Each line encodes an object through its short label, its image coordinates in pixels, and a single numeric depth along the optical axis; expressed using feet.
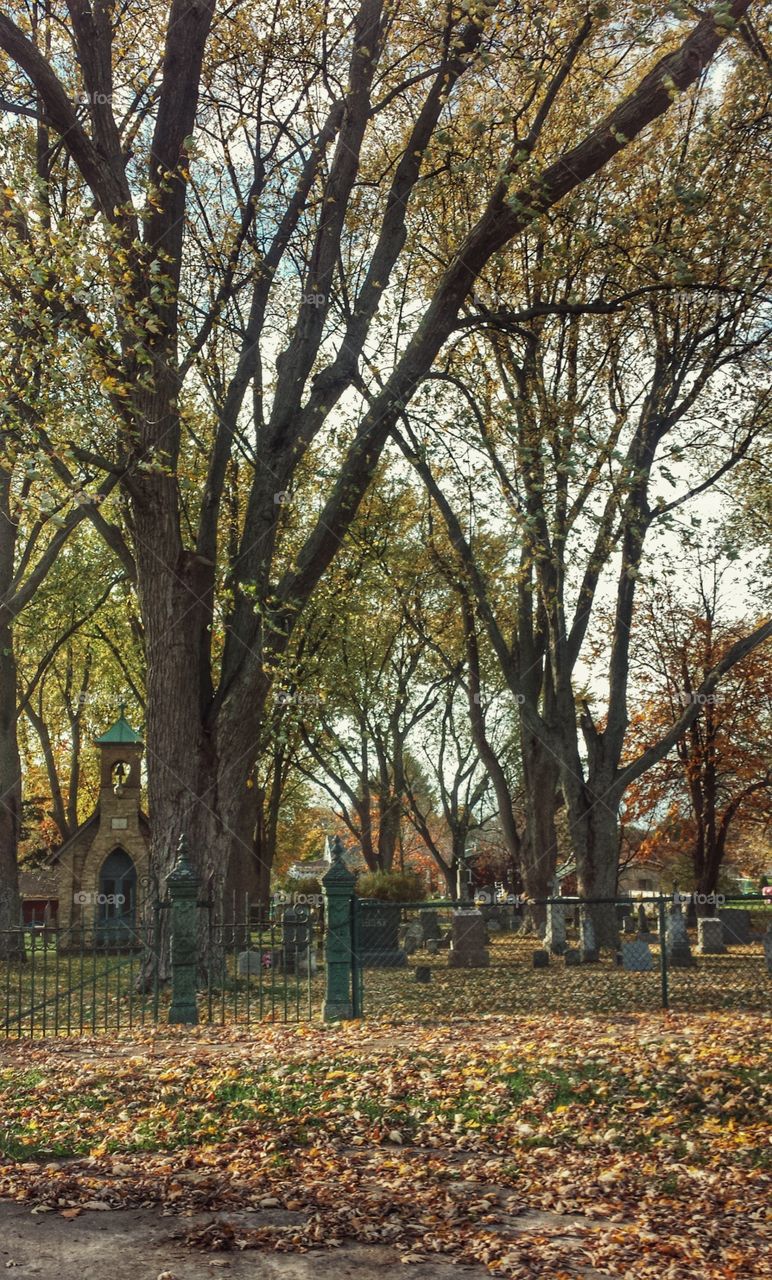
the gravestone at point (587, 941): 65.67
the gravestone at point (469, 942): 70.23
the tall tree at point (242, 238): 41.34
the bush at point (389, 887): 88.07
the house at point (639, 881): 235.40
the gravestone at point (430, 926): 99.09
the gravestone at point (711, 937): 79.15
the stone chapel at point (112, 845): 108.47
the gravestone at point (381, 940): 72.38
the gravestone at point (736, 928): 82.43
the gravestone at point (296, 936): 61.31
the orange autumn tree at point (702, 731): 111.96
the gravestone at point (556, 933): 70.44
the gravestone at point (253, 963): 58.45
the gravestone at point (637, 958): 60.39
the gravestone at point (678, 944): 67.67
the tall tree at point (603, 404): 53.21
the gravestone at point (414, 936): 91.12
